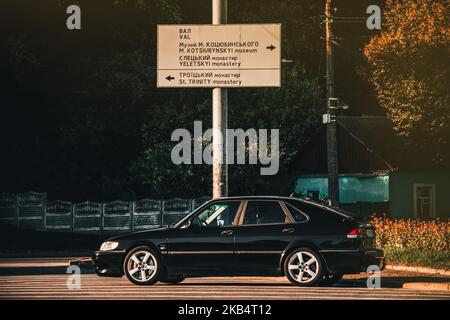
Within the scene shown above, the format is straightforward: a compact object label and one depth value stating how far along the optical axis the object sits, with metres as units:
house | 48.09
